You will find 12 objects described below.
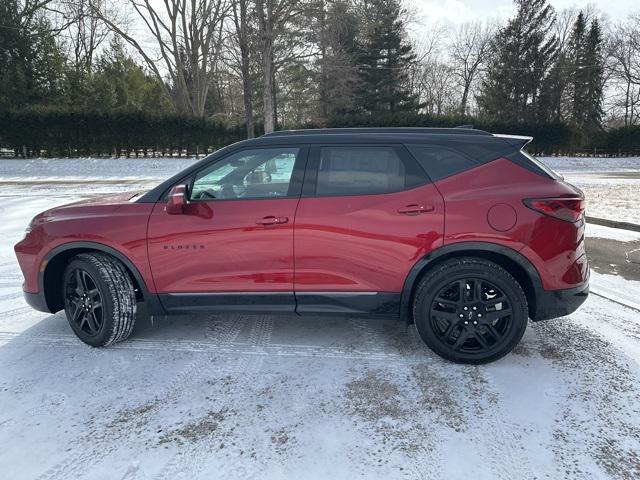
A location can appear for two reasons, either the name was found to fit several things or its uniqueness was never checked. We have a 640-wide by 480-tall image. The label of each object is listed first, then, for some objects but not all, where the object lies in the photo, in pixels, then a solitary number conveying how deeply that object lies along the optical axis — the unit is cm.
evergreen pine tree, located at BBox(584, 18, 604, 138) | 3888
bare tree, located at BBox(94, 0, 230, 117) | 2872
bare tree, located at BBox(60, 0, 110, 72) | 3411
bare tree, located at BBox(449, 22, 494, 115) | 4416
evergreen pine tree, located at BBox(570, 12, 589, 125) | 3854
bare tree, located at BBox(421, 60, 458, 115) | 4644
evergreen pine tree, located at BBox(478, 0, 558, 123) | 3628
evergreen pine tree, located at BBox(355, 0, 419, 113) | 3441
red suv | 298
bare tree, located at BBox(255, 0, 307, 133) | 2011
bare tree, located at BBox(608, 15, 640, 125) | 3844
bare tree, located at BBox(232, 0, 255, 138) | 2200
